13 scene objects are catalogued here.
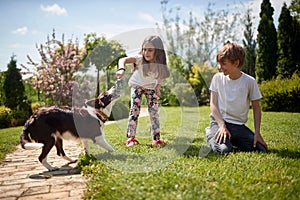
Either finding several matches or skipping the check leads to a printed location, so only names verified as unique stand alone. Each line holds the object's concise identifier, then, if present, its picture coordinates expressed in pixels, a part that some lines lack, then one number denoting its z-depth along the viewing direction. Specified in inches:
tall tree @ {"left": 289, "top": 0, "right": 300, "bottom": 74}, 542.6
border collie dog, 116.6
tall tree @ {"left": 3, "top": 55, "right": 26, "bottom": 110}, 415.5
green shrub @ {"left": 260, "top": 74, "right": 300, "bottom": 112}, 413.1
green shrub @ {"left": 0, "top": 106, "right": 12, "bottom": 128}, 369.1
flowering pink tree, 402.0
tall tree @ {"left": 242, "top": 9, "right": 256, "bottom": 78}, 787.4
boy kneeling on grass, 129.6
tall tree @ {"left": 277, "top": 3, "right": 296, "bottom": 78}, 545.6
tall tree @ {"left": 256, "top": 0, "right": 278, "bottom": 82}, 600.1
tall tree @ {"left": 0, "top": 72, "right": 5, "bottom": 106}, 435.5
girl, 142.3
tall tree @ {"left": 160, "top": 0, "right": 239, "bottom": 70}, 799.7
